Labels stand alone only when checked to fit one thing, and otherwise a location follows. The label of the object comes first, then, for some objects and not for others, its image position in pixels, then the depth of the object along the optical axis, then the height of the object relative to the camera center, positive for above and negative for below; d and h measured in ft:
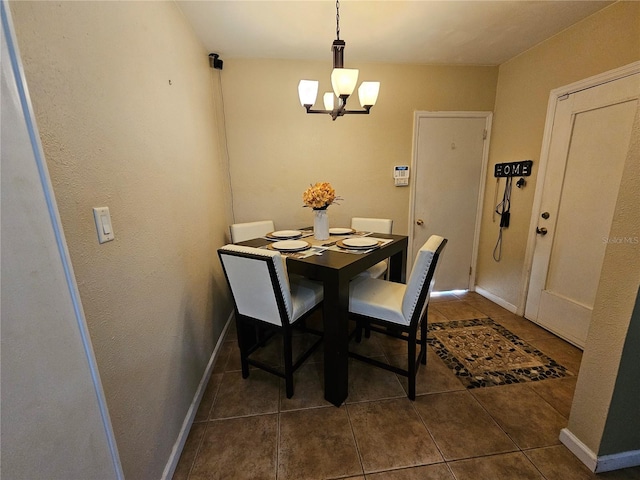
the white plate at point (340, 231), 7.66 -1.29
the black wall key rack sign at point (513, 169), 7.95 +0.47
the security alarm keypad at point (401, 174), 9.32 +0.44
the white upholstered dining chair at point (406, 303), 4.75 -2.36
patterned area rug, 5.89 -4.34
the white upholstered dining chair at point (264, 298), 4.69 -2.20
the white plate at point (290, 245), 5.94 -1.32
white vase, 6.93 -0.98
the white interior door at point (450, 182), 9.14 +0.10
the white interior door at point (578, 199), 5.89 -0.44
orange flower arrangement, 6.43 -0.18
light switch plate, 2.77 -0.32
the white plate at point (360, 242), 5.98 -1.32
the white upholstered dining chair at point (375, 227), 7.72 -1.31
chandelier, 4.90 +2.04
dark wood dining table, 4.77 -2.09
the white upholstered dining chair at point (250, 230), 8.02 -1.26
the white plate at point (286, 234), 7.27 -1.26
